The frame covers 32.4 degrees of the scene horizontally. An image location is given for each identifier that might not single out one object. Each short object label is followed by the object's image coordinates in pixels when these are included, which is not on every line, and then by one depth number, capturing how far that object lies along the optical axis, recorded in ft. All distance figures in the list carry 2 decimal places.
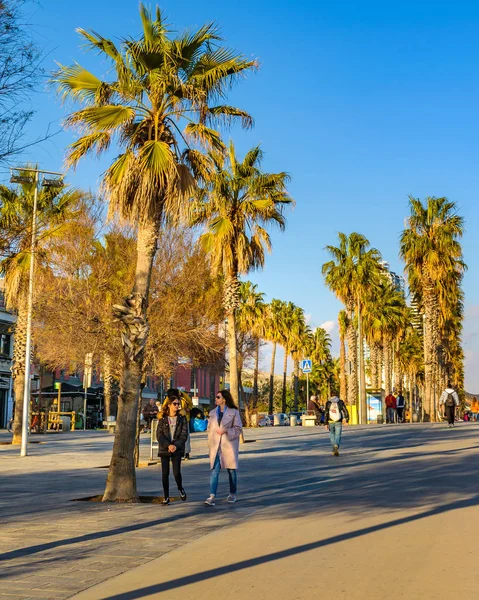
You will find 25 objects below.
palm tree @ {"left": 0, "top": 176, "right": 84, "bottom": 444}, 94.38
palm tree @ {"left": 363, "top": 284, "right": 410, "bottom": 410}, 212.02
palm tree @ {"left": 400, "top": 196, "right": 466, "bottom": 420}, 158.40
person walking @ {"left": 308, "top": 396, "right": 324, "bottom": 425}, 93.86
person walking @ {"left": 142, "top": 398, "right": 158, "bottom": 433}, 108.06
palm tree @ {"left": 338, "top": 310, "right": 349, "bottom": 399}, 210.22
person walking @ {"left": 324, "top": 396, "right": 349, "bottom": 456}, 70.33
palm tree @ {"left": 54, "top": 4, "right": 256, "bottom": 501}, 43.88
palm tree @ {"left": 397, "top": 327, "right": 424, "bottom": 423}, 295.71
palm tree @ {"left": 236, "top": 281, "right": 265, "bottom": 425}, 216.13
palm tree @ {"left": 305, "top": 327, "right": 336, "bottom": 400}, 325.44
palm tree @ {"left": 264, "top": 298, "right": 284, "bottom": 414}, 241.55
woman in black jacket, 41.29
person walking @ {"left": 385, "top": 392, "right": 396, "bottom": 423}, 157.58
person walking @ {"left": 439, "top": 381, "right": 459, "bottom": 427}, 104.63
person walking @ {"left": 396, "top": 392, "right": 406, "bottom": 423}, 166.30
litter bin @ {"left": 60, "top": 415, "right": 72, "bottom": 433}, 142.31
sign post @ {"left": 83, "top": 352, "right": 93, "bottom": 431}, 106.36
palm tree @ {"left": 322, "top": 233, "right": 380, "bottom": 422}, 179.73
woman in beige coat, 41.32
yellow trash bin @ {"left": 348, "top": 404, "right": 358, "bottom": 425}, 170.42
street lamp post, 76.67
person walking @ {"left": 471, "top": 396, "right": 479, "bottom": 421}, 304.05
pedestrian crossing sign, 132.26
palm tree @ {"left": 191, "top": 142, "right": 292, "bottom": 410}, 87.56
